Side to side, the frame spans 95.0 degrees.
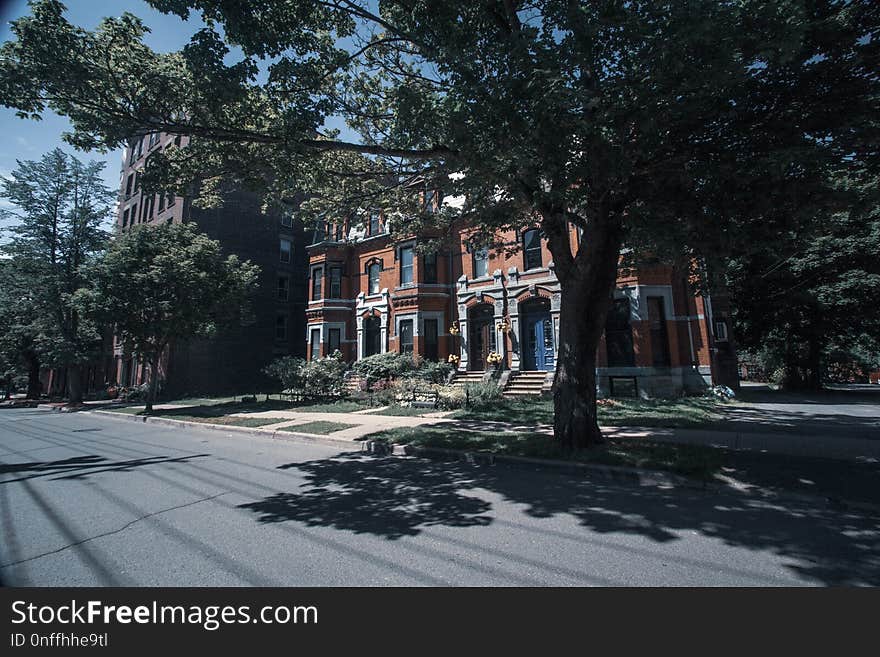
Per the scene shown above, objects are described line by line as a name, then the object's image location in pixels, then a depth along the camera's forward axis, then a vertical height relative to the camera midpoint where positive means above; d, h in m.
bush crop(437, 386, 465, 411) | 14.35 -1.11
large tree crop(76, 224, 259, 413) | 16.77 +3.67
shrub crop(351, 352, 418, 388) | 19.38 +0.06
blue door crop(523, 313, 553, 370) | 18.34 +1.08
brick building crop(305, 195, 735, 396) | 16.09 +2.60
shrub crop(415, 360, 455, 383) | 18.64 -0.15
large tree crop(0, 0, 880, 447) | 5.38 +4.07
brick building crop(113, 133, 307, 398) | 26.16 +5.25
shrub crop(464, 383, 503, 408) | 14.44 -1.01
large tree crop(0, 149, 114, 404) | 25.06 +8.46
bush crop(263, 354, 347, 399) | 18.80 -0.16
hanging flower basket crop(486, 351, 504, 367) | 18.17 +0.40
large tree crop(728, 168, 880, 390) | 16.97 +2.81
